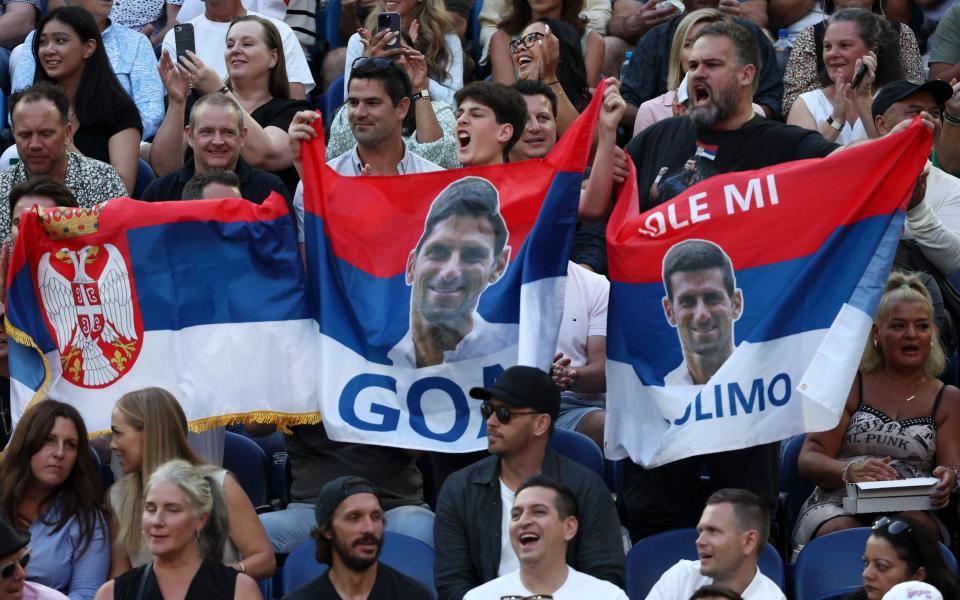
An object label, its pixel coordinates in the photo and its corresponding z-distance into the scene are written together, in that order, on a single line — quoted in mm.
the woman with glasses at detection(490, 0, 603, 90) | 21937
